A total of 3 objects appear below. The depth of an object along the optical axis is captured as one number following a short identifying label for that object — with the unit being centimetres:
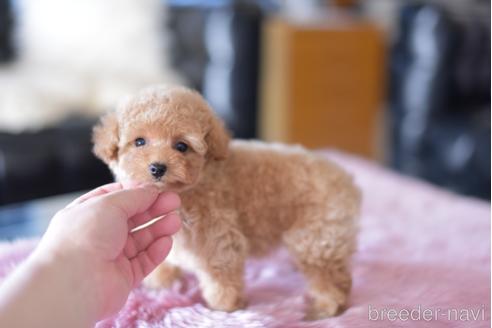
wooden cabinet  281
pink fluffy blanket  96
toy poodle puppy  92
